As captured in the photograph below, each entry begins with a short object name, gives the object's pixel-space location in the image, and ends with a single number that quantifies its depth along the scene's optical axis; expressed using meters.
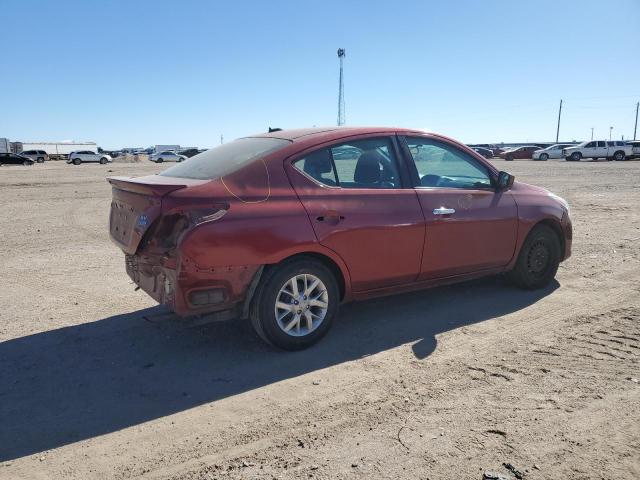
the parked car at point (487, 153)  55.17
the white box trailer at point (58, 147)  85.38
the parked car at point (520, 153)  54.38
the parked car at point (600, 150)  47.34
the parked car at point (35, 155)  64.56
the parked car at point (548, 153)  51.59
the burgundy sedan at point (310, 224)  3.69
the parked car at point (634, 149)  47.22
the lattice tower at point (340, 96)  58.47
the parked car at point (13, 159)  52.16
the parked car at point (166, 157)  64.81
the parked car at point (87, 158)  60.81
